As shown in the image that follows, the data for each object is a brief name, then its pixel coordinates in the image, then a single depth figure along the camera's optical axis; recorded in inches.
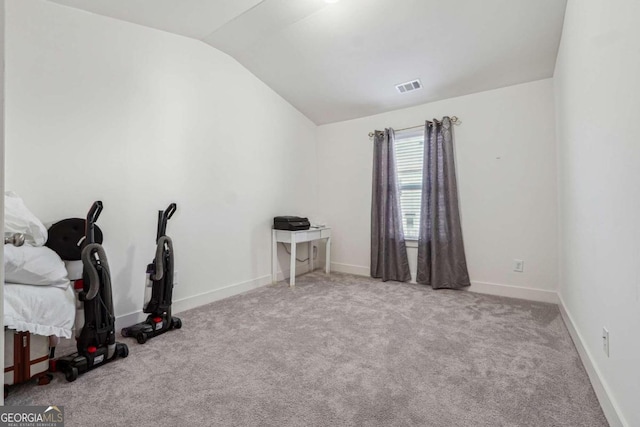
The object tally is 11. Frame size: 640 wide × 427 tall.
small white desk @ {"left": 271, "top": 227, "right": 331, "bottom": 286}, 137.4
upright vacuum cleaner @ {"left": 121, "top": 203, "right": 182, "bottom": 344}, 84.1
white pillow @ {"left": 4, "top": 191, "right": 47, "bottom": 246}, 62.6
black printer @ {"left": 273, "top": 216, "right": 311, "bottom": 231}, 137.4
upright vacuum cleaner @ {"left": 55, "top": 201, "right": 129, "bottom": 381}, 65.6
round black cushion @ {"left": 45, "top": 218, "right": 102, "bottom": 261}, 75.0
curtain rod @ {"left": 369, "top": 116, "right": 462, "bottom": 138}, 130.5
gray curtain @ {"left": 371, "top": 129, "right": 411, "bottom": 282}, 143.7
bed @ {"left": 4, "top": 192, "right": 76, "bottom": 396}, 56.8
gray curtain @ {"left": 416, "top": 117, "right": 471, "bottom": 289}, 128.3
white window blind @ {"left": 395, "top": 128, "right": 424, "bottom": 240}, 143.6
